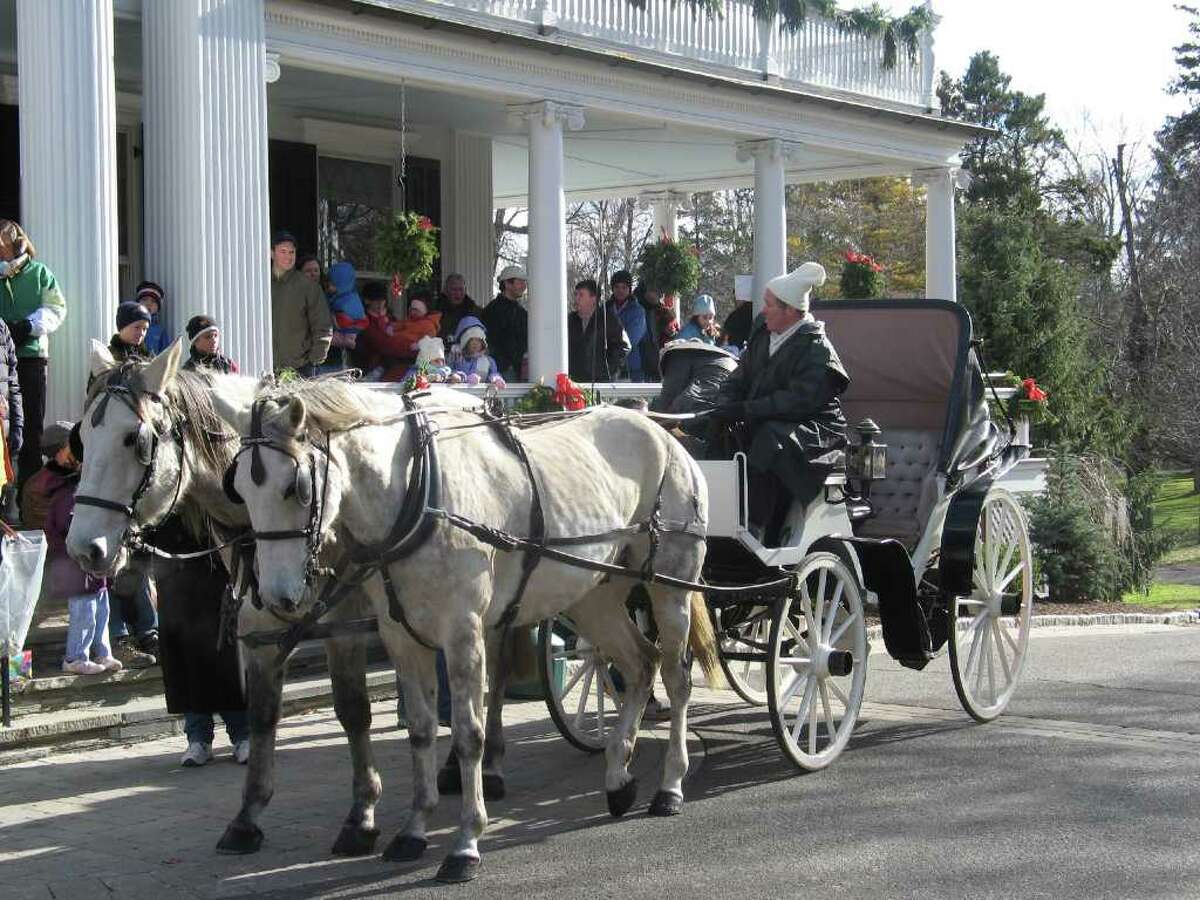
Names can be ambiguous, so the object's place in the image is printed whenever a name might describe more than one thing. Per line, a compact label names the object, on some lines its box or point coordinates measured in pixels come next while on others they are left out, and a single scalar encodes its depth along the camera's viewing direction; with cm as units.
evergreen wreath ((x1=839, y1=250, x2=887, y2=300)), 1973
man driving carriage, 805
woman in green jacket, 995
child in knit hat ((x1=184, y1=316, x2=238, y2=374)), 862
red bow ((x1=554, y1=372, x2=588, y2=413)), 1328
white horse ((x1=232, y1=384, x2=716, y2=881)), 582
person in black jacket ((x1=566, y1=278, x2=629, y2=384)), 1603
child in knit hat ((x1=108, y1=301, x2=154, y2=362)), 929
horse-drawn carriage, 797
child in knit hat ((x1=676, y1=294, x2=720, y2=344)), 1532
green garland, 1783
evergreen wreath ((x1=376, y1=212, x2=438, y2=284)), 1459
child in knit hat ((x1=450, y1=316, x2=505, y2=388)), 1440
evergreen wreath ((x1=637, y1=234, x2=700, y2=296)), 1864
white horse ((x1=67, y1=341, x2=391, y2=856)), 609
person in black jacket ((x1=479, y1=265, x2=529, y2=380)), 1599
